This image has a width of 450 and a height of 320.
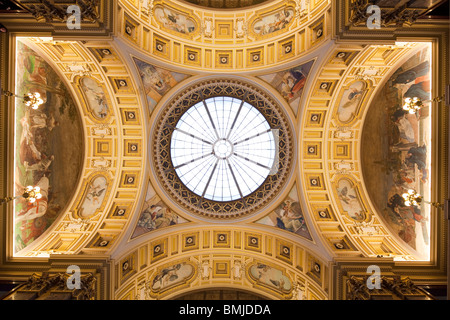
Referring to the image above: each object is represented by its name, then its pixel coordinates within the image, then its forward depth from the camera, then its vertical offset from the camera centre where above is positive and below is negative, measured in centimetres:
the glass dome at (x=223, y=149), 1845 +81
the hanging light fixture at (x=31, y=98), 1163 +252
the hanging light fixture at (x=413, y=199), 1201 -157
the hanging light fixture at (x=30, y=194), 1177 -138
